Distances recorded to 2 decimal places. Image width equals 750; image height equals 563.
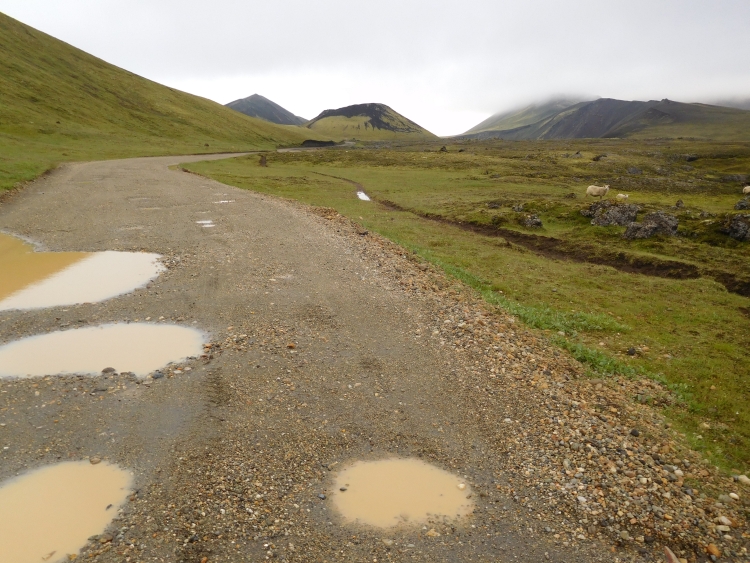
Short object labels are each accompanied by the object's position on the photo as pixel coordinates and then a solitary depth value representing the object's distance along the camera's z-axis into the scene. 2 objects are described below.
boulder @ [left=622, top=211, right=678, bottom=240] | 29.39
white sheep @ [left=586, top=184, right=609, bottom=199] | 48.59
